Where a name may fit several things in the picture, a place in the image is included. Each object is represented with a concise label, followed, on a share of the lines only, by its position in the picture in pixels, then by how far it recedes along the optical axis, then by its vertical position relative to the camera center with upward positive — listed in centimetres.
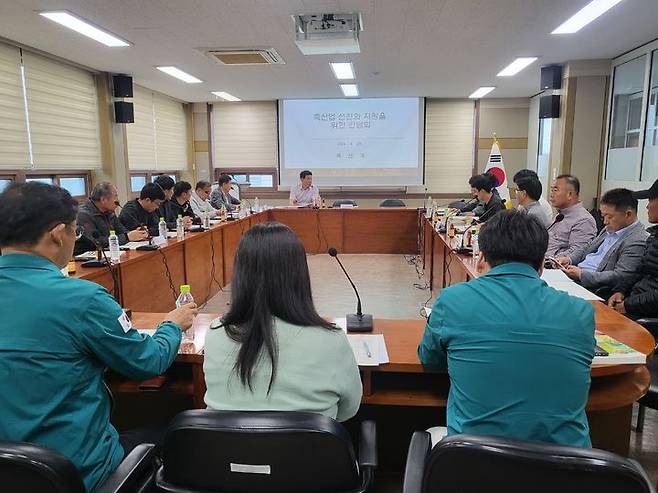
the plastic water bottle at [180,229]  446 -59
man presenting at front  791 -48
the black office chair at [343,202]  812 -63
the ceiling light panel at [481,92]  779 +128
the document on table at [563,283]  234 -62
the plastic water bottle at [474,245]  350 -60
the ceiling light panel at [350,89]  753 +127
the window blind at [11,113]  476 +56
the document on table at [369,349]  161 -66
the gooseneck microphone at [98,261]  305 -61
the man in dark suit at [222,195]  712 -44
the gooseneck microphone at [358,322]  193 -64
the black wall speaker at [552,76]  622 +118
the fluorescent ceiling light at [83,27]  397 +127
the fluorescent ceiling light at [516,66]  583 +130
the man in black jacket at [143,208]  455 -40
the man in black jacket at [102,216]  381 -41
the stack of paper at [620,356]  155 -63
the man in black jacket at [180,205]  546 -45
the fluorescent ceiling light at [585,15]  394 +134
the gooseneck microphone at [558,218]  363 -40
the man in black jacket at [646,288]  253 -68
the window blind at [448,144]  894 +41
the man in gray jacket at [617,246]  279 -48
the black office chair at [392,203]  812 -63
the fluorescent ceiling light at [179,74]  610 +126
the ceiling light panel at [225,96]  809 +126
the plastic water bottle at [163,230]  435 -58
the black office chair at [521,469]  82 -55
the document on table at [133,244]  382 -64
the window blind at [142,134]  736 +53
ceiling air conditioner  518 +127
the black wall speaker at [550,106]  634 +81
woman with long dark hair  111 -43
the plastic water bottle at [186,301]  185 -56
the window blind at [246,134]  926 +64
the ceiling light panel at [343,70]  598 +129
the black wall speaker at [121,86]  647 +111
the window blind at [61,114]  525 +64
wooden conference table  167 -81
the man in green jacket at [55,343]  112 -43
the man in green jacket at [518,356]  112 -46
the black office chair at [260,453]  95 -59
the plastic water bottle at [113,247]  328 -55
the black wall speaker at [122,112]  657 +77
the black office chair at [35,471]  92 -60
